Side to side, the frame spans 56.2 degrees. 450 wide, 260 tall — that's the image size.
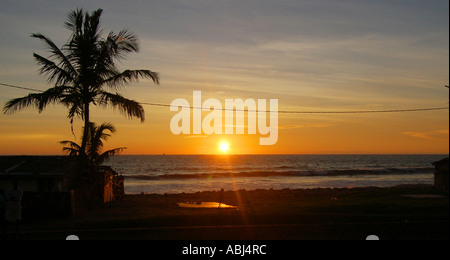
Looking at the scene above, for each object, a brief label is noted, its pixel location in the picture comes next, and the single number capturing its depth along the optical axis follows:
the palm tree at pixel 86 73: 20.94
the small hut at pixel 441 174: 36.66
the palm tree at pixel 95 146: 22.47
